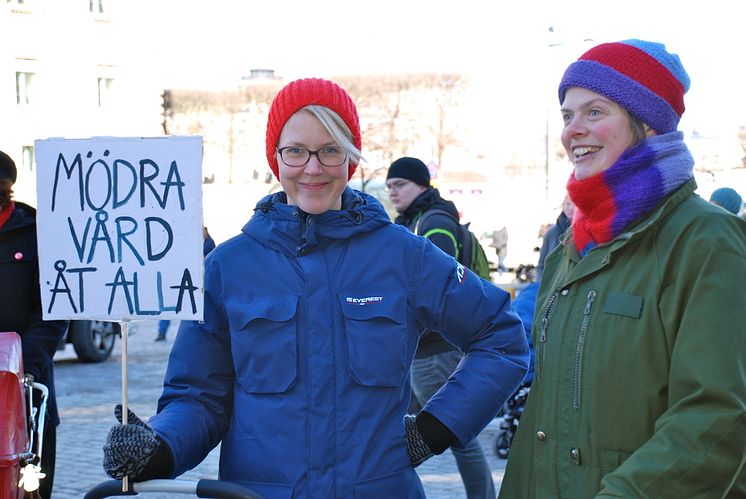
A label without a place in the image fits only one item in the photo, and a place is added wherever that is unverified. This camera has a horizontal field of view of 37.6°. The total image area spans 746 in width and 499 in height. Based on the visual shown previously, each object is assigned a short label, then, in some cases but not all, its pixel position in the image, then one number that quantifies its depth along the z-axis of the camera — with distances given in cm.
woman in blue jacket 279
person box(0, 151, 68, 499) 501
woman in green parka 223
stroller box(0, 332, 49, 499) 347
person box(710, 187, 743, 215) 875
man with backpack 555
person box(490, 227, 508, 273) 3356
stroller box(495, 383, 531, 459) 793
